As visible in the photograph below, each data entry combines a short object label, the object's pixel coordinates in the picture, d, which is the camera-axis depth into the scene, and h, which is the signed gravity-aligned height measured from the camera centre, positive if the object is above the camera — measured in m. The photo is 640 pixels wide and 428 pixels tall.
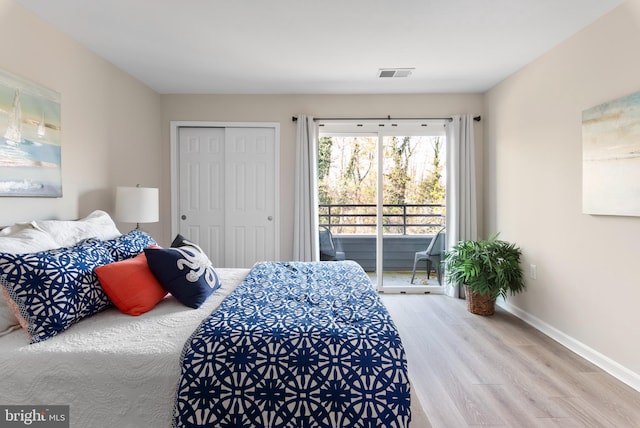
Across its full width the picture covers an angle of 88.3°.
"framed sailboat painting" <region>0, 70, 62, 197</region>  2.06 +0.48
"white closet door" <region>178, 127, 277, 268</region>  4.10 +0.33
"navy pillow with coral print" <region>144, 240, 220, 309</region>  1.82 -0.37
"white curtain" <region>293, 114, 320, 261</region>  4.03 +0.16
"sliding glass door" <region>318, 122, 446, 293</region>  4.21 +0.16
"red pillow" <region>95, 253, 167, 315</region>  1.69 -0.40
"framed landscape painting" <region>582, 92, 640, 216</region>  2.11 +0.34
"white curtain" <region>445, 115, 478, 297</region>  4.00 +0.28
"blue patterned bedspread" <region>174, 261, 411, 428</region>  1.23 -0.64
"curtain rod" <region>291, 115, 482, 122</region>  4.07 +1.11
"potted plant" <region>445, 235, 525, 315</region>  3.27 -0.66
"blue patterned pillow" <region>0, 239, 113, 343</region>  1.43 -0.36
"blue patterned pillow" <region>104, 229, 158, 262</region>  1.97 -0.23
